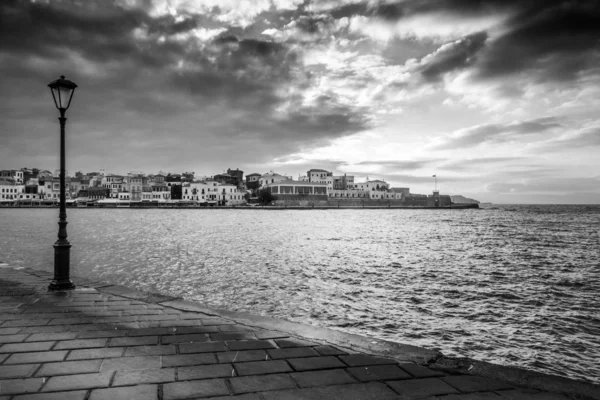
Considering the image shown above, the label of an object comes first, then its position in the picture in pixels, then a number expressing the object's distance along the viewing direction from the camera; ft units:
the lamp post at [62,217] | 24.53
